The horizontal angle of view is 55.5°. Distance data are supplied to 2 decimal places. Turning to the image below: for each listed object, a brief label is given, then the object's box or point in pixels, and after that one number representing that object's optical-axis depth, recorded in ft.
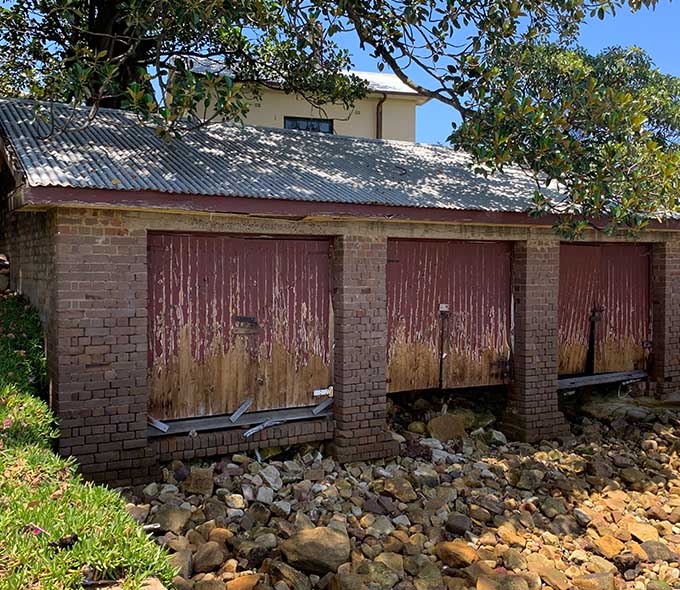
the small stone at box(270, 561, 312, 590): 16.19
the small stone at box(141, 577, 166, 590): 10.73
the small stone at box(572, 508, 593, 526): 21.54
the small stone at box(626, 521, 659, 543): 20.54
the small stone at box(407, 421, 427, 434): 28.35
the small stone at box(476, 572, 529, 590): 16.80
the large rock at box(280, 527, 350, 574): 17.06
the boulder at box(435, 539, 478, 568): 18.08
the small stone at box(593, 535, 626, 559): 19.72
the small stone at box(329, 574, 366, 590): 16.06
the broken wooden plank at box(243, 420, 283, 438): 23.75
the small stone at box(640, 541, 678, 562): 19.47
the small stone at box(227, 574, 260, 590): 15.72
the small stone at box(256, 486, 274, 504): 21.13
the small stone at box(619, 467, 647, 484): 25.01
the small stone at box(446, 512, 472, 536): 20.08
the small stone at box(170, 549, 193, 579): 16.05
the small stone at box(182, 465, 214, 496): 21.17
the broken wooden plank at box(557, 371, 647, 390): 31.09
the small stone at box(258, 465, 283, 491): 22.26
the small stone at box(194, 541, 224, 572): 16.69
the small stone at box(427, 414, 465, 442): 28.22
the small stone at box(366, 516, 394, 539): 19.72
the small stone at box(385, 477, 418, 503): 22.13
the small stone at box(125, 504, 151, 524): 18.42
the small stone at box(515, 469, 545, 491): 24.06
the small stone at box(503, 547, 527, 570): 18.25
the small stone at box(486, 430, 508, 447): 28.81
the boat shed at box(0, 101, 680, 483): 20.70
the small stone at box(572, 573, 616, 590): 17.46
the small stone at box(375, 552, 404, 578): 17.57
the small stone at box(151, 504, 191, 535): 18.39
